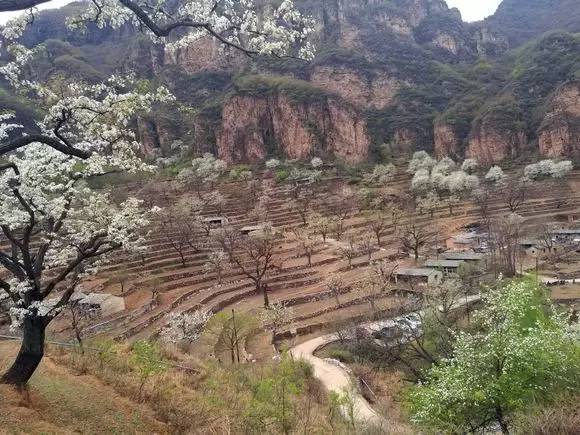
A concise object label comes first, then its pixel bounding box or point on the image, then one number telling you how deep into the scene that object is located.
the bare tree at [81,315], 31.11
